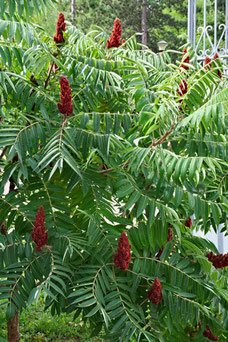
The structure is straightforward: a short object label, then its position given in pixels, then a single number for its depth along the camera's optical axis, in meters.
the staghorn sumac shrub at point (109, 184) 2.22
